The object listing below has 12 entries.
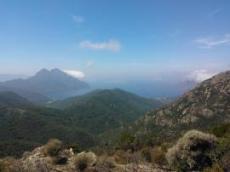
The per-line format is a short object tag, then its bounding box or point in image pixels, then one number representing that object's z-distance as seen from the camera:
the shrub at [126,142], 27.39
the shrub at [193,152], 14.51
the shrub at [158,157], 18.02
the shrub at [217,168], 10.51
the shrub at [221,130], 25.09
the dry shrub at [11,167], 13.81
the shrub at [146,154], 19.16
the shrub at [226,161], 11.49
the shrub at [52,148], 18.64
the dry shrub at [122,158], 17.26
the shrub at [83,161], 15.00
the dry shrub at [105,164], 14.26
